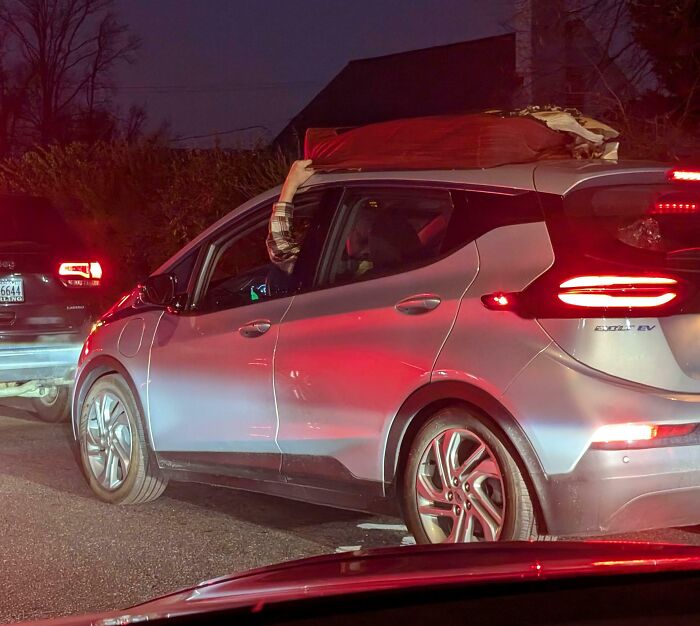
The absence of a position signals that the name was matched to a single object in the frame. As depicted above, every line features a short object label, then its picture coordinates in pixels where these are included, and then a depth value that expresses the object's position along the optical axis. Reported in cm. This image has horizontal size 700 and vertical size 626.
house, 1197
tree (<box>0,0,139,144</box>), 4188
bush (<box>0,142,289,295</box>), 1413
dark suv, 780
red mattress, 454
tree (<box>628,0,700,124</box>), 1110
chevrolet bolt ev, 382
